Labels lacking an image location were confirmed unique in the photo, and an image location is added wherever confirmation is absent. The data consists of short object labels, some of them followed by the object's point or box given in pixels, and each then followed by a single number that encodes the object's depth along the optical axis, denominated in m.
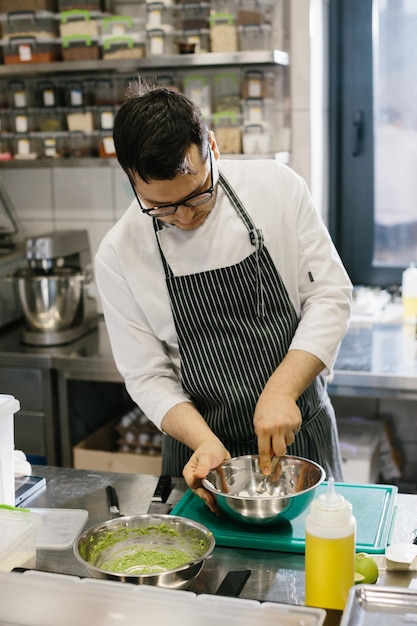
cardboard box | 3.08
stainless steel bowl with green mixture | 1.35
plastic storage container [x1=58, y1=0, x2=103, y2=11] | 3.25
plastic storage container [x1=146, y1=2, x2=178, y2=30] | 3.11
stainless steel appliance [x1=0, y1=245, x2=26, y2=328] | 3.39
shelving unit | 3.09
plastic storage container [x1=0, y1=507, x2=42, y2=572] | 1.39
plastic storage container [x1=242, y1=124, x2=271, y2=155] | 3.11
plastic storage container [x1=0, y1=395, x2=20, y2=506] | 1.59
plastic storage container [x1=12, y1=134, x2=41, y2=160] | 3.41
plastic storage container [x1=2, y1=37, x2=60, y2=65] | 3.27
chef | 1.90
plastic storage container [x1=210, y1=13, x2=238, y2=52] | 3.06
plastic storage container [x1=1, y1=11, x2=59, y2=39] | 3.27
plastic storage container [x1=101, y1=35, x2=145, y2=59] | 3.16
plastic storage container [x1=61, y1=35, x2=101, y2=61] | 3.22
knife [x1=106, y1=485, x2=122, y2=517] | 1.69
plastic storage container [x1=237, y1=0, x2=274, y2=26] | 3.05
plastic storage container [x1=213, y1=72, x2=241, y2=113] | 3.18
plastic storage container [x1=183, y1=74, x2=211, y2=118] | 3.20
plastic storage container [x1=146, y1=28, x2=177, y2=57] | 3.11
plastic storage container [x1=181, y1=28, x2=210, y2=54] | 3.12
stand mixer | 3.23
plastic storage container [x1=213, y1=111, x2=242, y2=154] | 3.12
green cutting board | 1.53
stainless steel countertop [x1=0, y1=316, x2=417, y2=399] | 2.73
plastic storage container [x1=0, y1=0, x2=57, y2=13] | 3.28
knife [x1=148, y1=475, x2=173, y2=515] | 1.71
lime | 1.36
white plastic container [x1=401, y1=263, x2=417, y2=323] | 3.27
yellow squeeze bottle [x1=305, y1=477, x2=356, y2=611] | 1.20
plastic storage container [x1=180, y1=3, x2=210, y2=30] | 3.11
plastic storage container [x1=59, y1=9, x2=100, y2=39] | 3.22
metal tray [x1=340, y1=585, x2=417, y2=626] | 1.04
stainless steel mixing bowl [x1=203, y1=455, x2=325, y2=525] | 1.52
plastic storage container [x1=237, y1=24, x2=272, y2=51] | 3.05
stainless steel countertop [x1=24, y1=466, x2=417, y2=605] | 1.41
